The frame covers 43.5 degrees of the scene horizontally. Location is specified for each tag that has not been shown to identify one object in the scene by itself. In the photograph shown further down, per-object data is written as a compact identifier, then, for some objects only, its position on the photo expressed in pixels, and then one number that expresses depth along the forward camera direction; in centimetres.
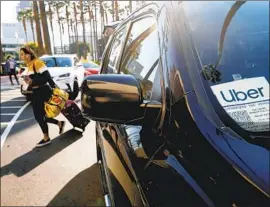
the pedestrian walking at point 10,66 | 1485
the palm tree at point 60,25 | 5107
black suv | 97
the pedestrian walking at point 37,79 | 512
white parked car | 1005
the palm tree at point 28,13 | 4814
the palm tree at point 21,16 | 5347
